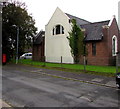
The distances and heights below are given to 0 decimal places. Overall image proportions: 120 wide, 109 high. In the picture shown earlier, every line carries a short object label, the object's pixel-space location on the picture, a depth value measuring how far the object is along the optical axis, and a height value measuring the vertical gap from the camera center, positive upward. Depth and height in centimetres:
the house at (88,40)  1983 +264
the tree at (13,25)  2250 +542
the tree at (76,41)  1973 +223
